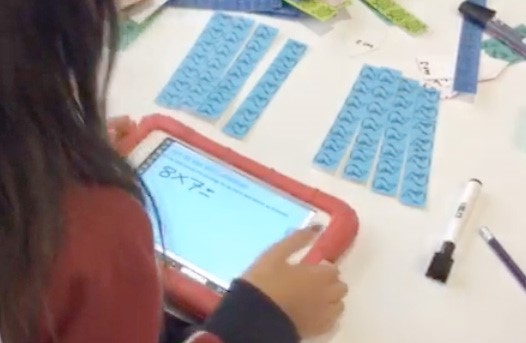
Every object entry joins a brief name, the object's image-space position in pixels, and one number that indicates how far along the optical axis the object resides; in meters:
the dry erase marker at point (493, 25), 0.97
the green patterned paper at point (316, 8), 0.97
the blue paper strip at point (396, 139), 0.84
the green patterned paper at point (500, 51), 0.96
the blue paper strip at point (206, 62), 0.89
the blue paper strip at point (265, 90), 0.88
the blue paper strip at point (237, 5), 0.97
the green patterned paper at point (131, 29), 0.94
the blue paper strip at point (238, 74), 0.89
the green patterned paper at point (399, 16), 0.98
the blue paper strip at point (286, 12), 0.98
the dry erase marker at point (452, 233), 0.78
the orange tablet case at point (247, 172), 0.75
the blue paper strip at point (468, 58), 0.93
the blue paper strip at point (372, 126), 0.85
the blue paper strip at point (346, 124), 0.85
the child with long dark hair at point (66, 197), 0.47
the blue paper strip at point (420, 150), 0.84
